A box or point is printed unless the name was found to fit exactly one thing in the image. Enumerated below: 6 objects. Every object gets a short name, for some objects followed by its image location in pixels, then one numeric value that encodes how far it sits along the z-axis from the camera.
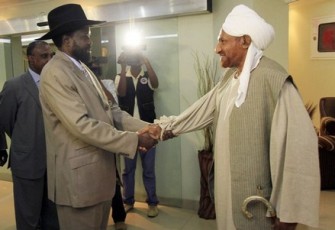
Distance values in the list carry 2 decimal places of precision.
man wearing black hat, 1.53
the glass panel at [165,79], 3.26
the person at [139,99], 3.22
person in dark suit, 2.43
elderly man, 1.18
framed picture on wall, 4.93
